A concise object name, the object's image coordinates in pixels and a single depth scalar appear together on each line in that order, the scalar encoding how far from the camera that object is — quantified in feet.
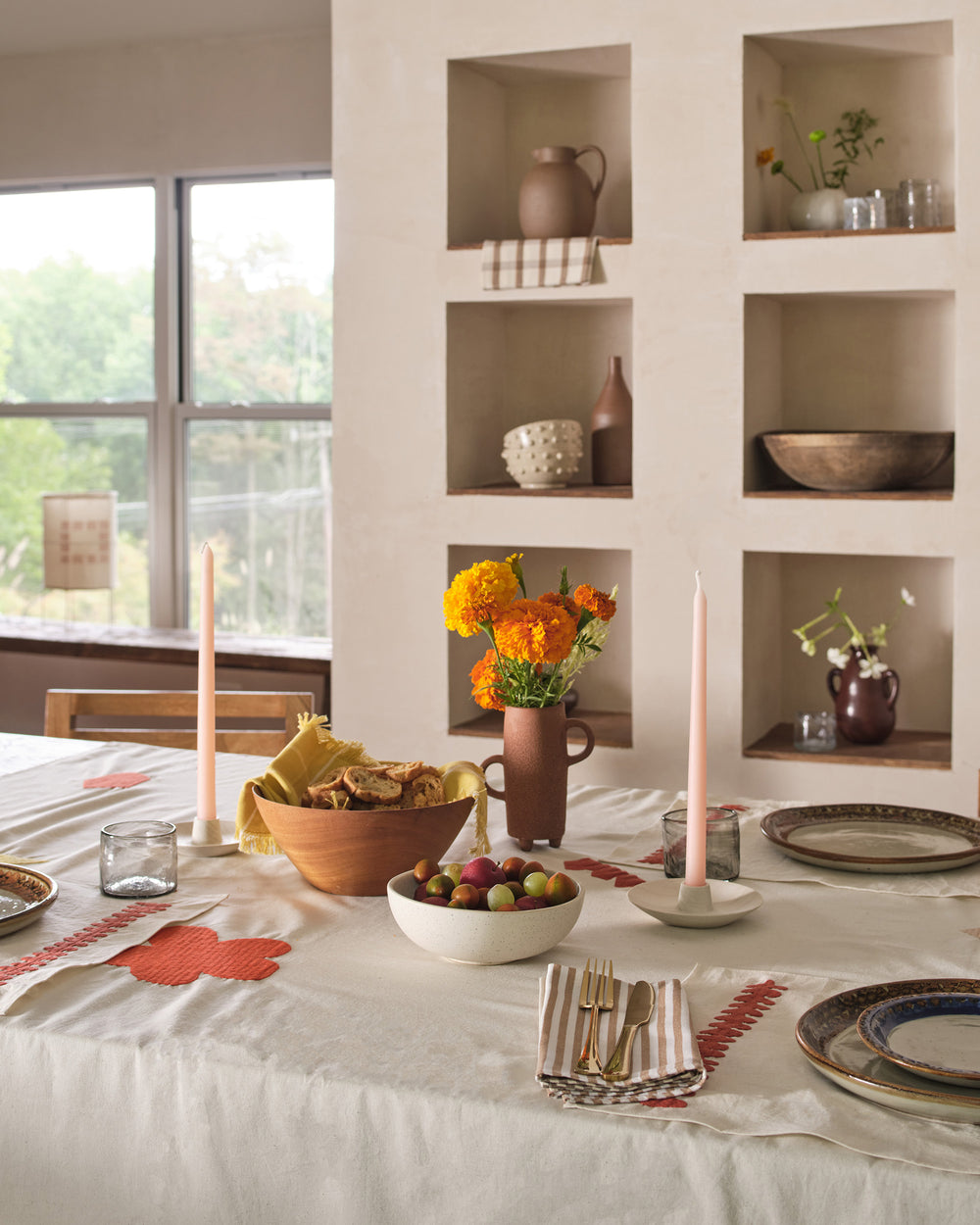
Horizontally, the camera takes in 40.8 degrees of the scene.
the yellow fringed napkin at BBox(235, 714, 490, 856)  4.78
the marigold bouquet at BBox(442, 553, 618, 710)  4.77
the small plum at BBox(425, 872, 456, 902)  3.90
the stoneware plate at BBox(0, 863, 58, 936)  4.10
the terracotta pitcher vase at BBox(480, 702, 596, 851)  4.97
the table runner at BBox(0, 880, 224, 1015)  3.79
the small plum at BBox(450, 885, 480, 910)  3.84
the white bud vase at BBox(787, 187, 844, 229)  9.15
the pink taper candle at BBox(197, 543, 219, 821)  4.96
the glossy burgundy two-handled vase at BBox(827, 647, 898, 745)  9.14
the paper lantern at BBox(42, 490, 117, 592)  12.73
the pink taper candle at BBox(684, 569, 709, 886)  4.04
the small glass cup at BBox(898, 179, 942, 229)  8.92
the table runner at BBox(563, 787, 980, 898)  4.64
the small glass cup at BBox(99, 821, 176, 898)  4.50
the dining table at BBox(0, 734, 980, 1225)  2.86
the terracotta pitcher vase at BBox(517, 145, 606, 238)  9.56
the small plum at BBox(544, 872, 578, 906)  3.87
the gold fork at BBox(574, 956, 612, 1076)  3.17
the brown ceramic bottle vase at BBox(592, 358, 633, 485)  9.93
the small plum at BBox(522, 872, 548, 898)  3.90
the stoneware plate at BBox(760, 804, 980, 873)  4.74
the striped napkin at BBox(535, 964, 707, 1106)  3.05
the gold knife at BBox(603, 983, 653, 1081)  3.13
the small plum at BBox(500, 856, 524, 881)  4.00
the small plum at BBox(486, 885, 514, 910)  3.84
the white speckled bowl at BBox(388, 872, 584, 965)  3.78
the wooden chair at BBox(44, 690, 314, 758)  7.31
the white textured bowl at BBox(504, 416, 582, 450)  9.59
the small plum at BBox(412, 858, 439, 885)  3.98
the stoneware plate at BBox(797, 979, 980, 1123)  2.89
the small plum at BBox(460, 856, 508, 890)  3.93
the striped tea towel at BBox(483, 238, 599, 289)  9.28
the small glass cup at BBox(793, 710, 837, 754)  9.22
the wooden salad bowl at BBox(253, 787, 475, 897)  4.38
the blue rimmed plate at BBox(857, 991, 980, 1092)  3.01
